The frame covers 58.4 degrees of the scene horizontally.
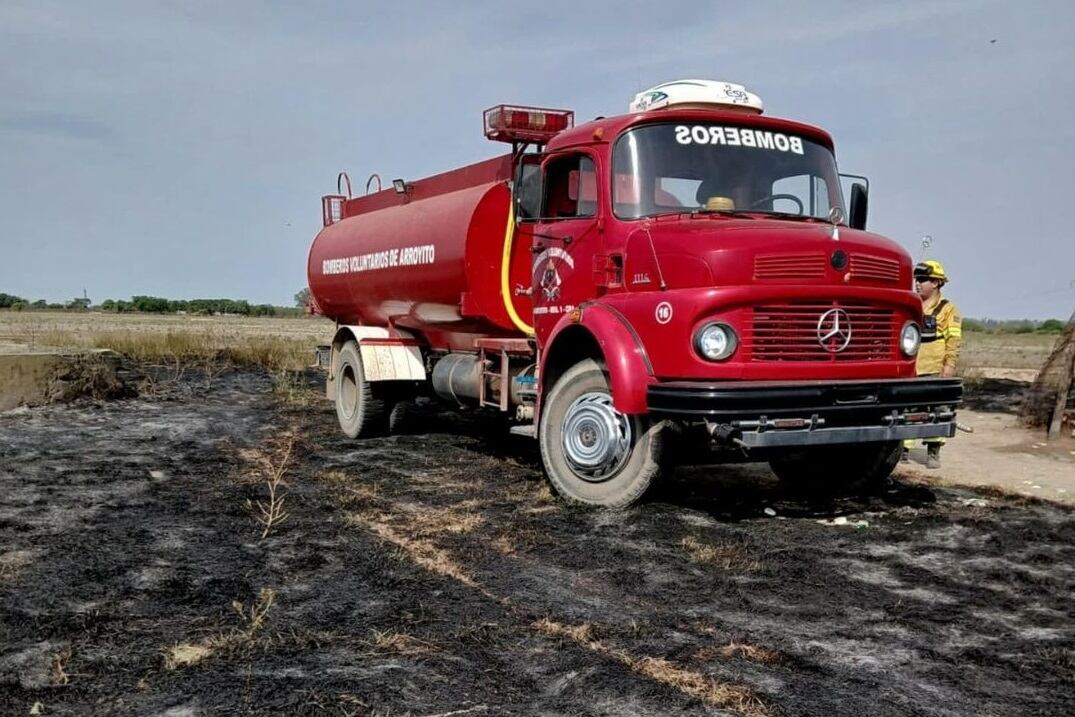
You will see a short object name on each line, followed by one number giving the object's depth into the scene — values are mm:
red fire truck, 5953
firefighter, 8688
